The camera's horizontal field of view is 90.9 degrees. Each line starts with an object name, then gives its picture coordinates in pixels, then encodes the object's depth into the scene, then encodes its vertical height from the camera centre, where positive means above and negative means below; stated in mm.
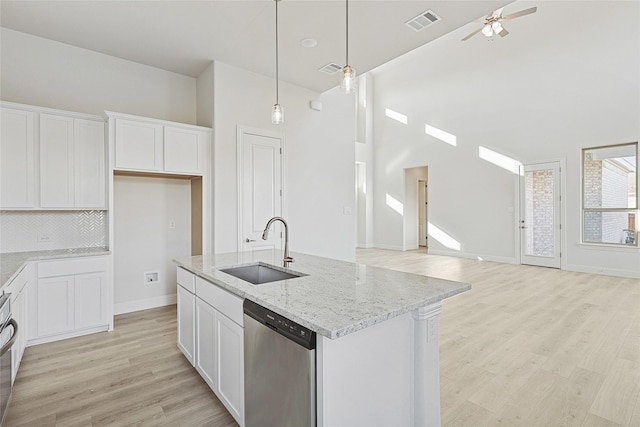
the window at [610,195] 5691 +341
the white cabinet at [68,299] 3014 -867
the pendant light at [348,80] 2273 +964
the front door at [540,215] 6504 -48
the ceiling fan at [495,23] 5129 +3221
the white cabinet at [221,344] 1775 -825
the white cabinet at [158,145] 3490 +808
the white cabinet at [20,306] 2289 -741
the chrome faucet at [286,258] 2368 -343
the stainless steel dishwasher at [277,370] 1265 -713
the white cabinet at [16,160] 2998 +521
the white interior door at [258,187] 4335 +377
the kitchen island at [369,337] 1239 -550
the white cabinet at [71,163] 3219 +537
